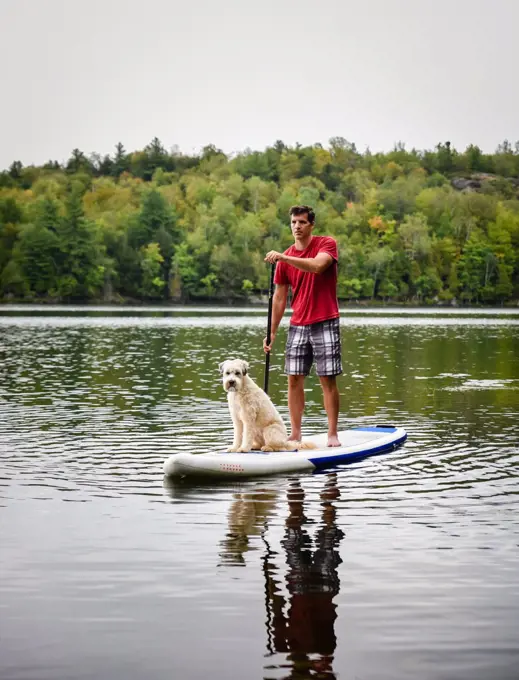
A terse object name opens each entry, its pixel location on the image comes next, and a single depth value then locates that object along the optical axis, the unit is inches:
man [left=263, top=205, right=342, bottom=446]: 434.0
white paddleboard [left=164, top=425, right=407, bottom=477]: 403.9
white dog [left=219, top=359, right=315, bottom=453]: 423.2
